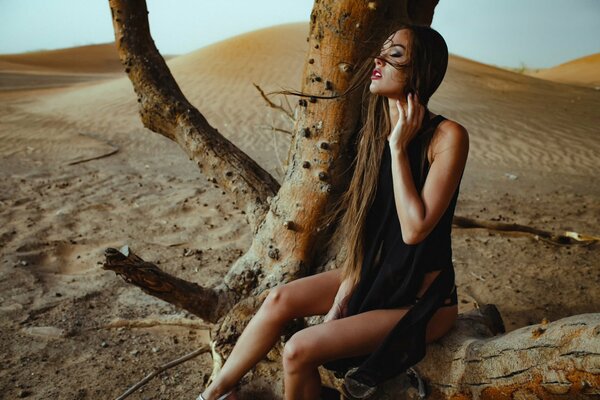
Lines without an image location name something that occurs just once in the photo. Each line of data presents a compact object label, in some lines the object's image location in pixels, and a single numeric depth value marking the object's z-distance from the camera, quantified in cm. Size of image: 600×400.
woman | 179
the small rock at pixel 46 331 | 293
